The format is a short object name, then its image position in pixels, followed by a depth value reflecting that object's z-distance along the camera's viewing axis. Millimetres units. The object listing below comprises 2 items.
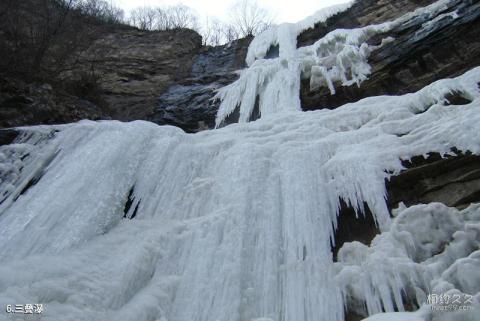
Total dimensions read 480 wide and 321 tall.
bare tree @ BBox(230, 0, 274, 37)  19859
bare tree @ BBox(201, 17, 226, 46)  20495
